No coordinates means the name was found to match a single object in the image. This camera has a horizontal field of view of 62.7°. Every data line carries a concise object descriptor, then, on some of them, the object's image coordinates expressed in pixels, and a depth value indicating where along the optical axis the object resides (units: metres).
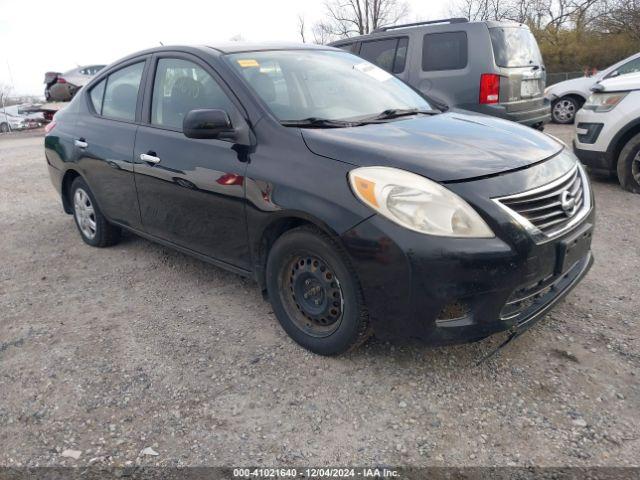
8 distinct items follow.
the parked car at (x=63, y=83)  15.69
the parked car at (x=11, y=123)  25.80
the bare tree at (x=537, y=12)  34.31
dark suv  6.73
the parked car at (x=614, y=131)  5.58
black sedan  2.36
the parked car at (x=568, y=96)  11.77
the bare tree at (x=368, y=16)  40.34
